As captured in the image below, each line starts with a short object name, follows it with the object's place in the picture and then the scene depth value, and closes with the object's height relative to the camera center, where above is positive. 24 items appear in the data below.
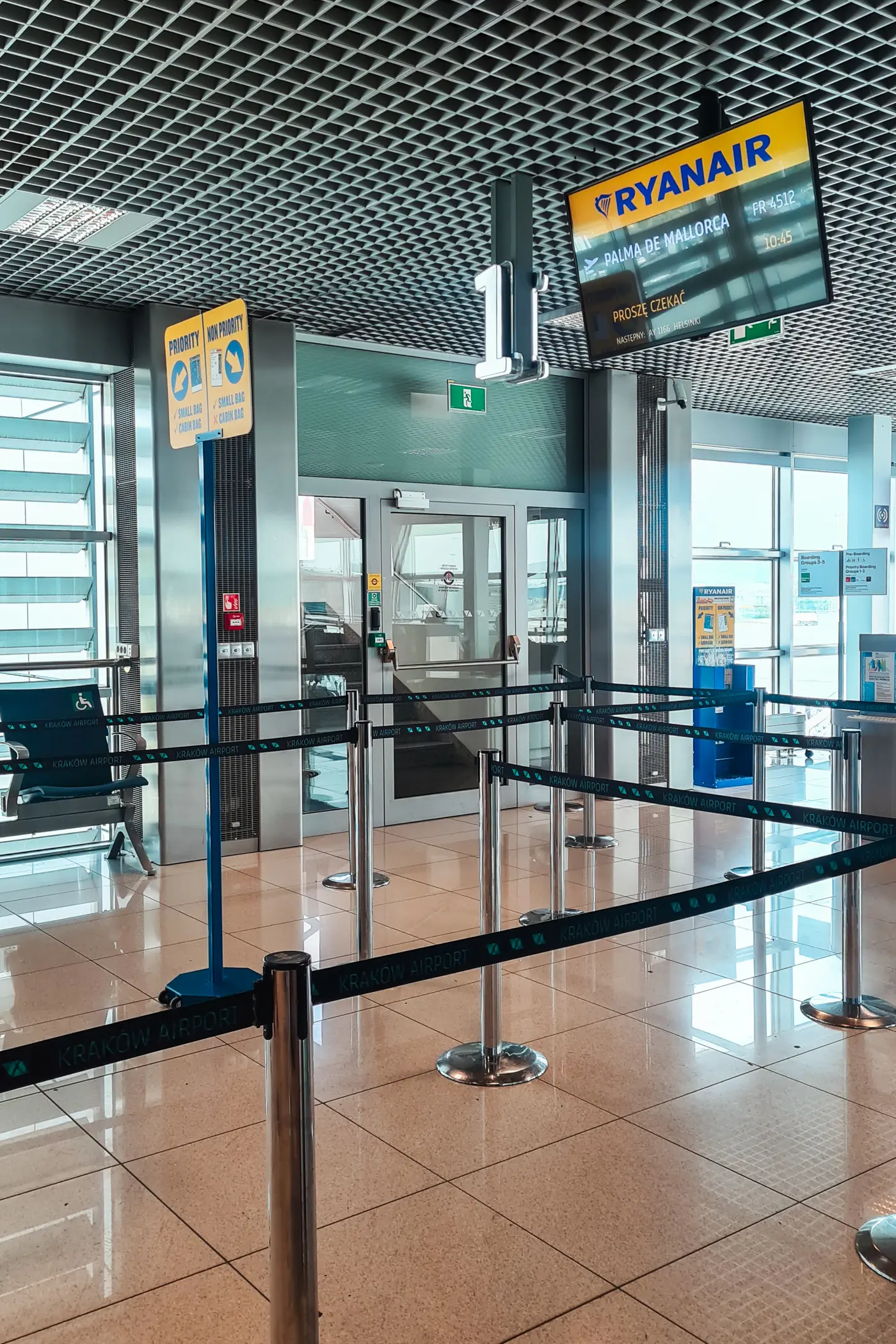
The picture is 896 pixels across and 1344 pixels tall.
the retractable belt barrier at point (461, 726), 4.68 -0.45
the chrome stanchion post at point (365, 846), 4.22 -0.82
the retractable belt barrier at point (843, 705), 5.43 -0.42
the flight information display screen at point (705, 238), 3.59 +1.28
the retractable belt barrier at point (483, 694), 5.91 -0.39
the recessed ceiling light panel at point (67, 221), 4.82 +1.77
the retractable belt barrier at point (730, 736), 4.37 -0.47
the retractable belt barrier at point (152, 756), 4.14 -0.48
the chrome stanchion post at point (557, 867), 4.86 -1.04
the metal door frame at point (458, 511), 7.29 +0.61
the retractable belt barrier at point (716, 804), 2.88 -0.52
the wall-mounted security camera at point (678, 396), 8.92 +1.74
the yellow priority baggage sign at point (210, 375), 3.94 +0.90
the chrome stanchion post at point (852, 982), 3.80 -1.24
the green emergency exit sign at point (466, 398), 7.78 +1.53
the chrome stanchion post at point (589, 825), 6.50 -1.19
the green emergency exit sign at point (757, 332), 6.54 +1.65
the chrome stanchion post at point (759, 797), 5.40 -0.86
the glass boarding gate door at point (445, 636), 7.59 -0.09
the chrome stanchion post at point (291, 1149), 1.76 -0.81
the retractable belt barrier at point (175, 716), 4.94 -0.41
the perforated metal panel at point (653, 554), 8.86 +0.52
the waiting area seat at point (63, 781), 5.86 -0.83
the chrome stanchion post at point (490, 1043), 3.42 -1.28
